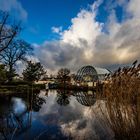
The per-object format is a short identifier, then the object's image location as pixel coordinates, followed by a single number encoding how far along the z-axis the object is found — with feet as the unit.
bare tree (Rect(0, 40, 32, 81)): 69.69
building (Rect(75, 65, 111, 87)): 116.54
